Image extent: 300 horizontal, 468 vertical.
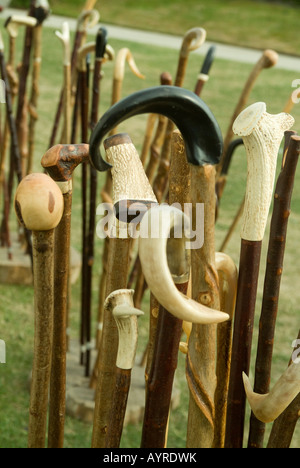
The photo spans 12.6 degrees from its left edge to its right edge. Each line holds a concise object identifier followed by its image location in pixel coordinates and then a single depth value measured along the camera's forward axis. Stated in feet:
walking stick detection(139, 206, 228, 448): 4.37
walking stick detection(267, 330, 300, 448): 5.14
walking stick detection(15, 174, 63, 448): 4.71
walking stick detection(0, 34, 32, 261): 9.55
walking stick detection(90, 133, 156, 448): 4.75
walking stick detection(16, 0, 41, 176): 10.62
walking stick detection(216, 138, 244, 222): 8.09
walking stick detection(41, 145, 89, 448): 5.04
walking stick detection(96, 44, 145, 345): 8.12
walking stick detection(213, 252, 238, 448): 5.10
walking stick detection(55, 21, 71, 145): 8.97
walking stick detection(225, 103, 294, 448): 4.78
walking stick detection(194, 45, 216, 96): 8.38
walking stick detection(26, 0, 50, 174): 10.46
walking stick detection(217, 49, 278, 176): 8.19
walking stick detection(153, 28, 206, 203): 7.89
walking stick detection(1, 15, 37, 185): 10.06
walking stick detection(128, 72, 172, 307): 8.53
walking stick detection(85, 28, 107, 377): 8.19
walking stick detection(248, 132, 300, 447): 5.05
